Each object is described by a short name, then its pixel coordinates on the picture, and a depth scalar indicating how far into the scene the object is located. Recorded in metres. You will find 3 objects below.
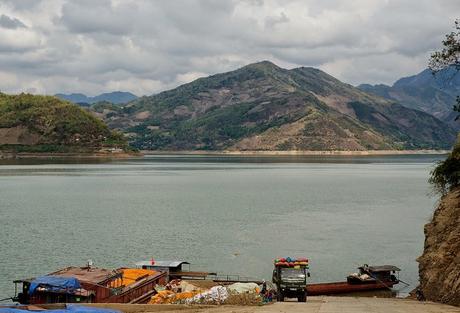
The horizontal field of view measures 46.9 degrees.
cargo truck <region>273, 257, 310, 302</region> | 38.19
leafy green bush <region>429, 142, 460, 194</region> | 44.59
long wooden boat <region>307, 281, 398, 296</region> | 46.56
